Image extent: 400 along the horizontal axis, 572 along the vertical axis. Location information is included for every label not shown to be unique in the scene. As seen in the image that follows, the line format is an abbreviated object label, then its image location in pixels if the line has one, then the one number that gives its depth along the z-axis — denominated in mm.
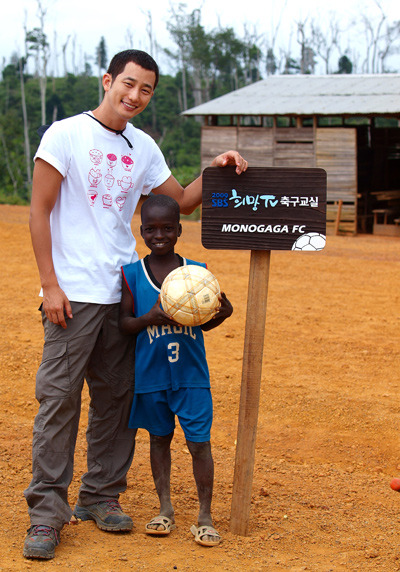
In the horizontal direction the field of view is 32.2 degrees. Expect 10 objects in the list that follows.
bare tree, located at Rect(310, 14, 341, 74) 52156
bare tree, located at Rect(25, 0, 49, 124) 38172
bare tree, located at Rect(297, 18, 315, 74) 49375
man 3080
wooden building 18125
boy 3164
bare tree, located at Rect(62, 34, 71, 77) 49516
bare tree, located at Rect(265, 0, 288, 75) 53750
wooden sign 3160
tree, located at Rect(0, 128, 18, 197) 31641
